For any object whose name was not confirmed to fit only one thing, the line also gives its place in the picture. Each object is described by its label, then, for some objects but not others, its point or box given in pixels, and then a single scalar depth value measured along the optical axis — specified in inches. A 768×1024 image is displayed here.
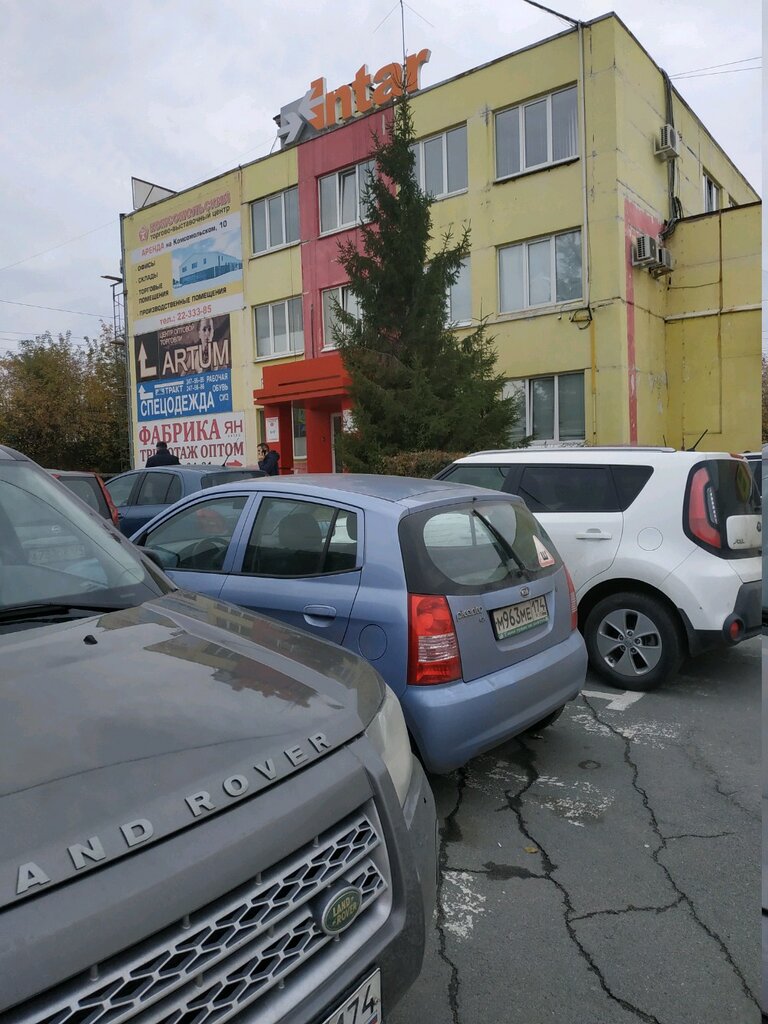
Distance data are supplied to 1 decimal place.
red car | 273.3
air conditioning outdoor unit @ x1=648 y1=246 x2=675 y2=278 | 611.5
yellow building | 594.9
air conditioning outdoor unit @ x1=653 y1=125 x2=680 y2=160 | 632.4
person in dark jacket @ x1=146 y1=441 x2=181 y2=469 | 565.9
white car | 195.8
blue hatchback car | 130.7
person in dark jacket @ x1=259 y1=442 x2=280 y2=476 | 579.8
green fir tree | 464.4
